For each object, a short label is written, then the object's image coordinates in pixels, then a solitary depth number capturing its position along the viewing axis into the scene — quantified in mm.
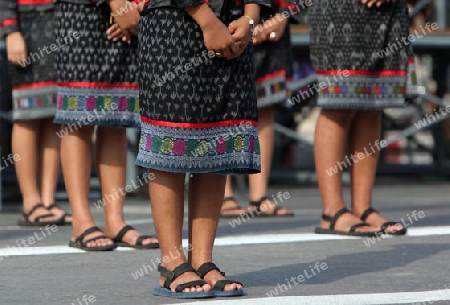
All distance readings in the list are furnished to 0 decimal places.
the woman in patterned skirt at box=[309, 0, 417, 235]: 11758
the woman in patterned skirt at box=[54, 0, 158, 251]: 10867
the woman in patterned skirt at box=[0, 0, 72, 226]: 13133
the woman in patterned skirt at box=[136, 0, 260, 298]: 8320
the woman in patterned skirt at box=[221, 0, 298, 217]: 14125
